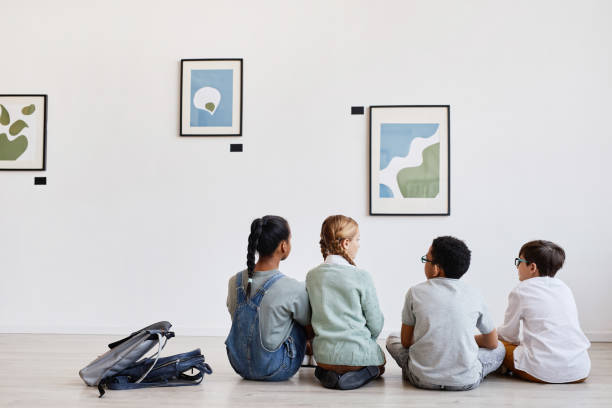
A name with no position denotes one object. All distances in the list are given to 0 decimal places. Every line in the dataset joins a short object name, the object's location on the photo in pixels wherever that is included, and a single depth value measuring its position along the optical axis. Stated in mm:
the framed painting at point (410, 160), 4082
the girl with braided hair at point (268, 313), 2500
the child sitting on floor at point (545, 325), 2557
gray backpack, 2459
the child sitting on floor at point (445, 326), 2387
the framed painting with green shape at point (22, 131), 4281
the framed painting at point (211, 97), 4191
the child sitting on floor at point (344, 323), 2430
